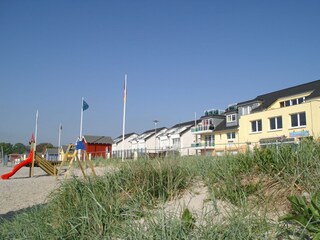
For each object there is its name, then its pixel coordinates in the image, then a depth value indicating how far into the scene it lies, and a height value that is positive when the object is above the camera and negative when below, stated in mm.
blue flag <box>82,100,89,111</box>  25078 +4120
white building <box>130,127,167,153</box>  68500 +3389
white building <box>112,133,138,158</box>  78500 +3011
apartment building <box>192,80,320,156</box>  30438 +4442
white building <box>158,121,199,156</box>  58375 +3470
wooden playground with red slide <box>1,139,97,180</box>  17069 -648
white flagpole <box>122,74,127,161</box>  19041 +3230
